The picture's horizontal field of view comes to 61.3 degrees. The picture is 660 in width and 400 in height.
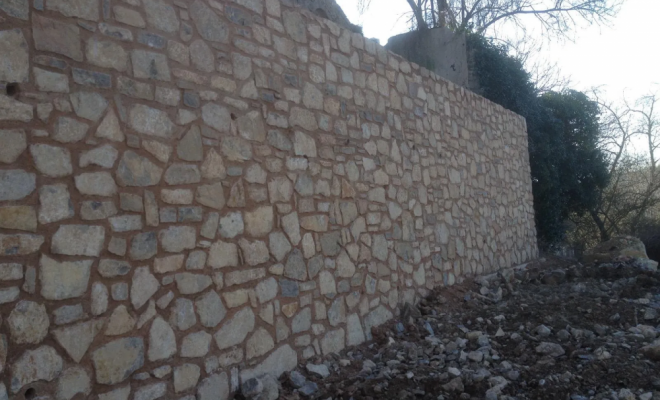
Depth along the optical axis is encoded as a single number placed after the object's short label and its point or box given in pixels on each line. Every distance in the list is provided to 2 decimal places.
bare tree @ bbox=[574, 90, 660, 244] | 16.84
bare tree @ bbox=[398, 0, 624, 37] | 14.53
